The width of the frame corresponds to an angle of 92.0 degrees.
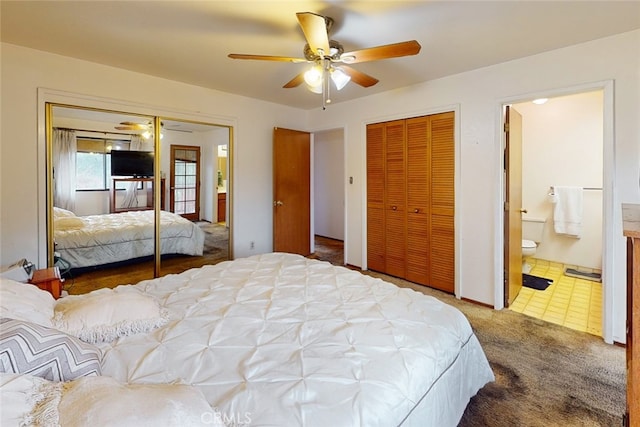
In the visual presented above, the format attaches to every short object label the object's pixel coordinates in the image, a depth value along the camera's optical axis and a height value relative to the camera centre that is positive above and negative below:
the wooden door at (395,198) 3.80 +0.08
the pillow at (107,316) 1.26 -0.48
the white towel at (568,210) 4.03 -0.08
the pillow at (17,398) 0.66 -0.45
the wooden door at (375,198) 4.04 +0.09
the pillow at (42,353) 0.87 -0.44
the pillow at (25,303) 1.15 -0.39
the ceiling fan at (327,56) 1.80 +1.02
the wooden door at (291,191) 4.45 +0.20
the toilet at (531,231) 4.33 -0.38
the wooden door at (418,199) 3.59 +0.07
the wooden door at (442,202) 3.38 +0.03
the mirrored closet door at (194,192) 3.66 +0.17
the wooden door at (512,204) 3.06 +0.00
